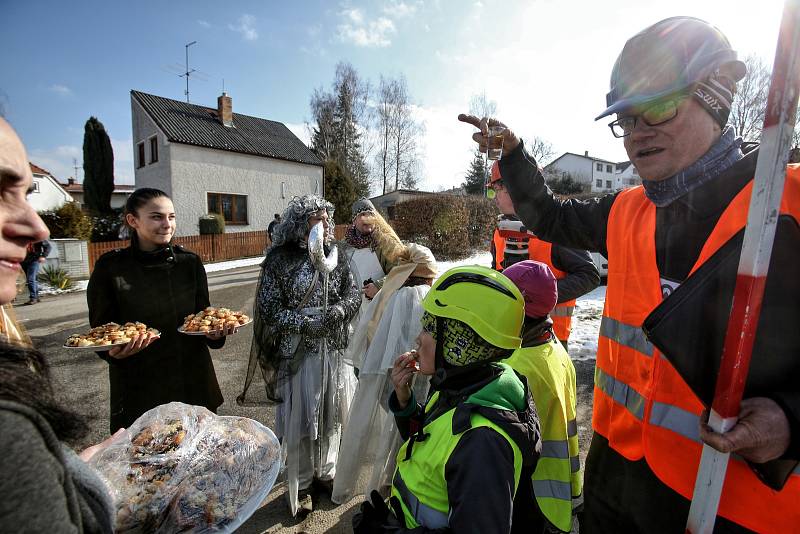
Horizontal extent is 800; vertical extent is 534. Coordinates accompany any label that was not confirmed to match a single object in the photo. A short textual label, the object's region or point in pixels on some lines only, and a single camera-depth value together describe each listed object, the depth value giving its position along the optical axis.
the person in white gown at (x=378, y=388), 2.82
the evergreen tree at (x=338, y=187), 25.59
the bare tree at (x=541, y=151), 36.47
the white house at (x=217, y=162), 19.44
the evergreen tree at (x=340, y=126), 32.42
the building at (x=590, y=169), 51.81
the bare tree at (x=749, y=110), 14.50
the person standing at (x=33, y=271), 9.47
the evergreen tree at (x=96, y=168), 22.39
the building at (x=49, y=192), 30.50
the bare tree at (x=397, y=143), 33.59
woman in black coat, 2.57
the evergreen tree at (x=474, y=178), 34.69
